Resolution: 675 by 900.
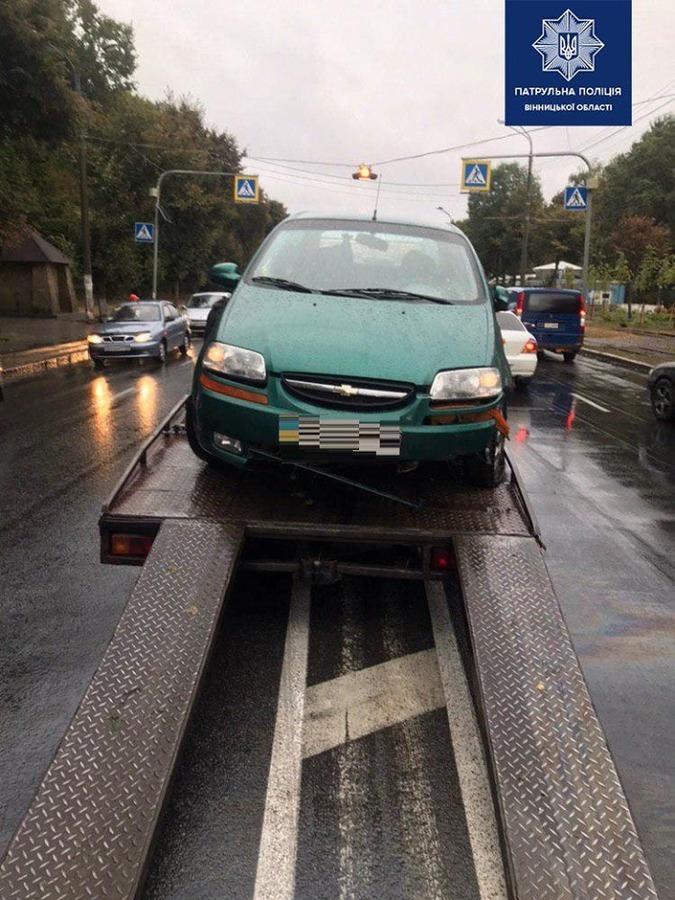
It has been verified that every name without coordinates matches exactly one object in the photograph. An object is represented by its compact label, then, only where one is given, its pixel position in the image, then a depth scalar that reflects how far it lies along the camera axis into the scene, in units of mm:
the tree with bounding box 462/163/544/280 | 70731
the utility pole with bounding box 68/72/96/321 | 26281
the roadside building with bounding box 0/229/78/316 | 31842
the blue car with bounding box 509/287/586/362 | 19234
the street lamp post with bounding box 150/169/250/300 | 31827
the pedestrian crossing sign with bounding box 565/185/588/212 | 26578
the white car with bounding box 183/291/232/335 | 26844
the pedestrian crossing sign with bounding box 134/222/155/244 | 28828
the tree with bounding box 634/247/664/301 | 34031
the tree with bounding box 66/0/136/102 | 59188
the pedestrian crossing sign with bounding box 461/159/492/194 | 23659
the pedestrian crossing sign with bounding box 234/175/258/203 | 27703
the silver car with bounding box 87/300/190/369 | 16969
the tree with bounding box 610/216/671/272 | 39656
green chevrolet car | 3668
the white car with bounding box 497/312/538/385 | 13438
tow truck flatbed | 2158
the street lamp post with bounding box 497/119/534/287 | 38166
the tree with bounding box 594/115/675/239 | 50062
